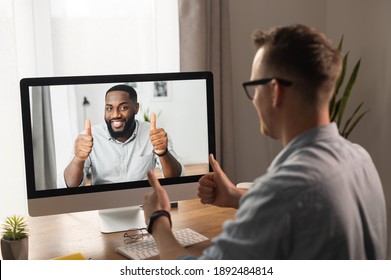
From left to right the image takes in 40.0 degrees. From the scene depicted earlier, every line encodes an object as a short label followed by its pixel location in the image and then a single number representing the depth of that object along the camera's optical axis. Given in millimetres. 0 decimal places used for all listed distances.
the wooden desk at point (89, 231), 1629
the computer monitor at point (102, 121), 1663
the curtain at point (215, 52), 2727
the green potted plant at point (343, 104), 2684
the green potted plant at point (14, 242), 1513
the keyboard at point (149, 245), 1579
